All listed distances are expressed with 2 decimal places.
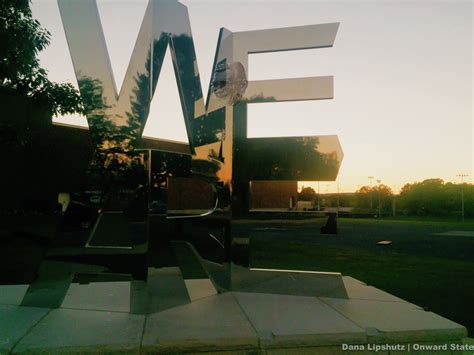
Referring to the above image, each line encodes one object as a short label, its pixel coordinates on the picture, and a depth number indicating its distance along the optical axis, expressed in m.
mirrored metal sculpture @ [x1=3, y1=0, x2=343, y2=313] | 4.33
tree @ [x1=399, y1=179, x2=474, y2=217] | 90.81
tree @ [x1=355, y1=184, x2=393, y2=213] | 86.88
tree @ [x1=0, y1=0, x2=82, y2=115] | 6.84
